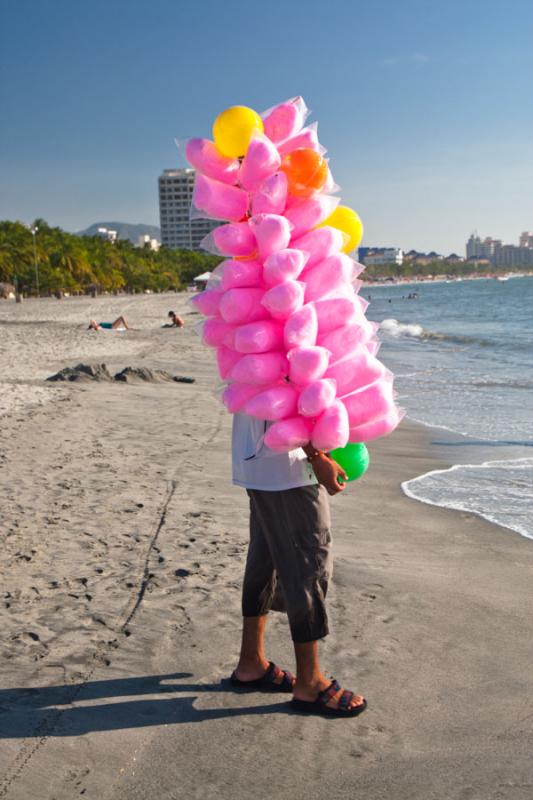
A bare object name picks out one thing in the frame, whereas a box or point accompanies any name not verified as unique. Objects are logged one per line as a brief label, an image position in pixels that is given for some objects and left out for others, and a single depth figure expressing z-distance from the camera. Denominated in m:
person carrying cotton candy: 3.06
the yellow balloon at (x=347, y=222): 3.37
